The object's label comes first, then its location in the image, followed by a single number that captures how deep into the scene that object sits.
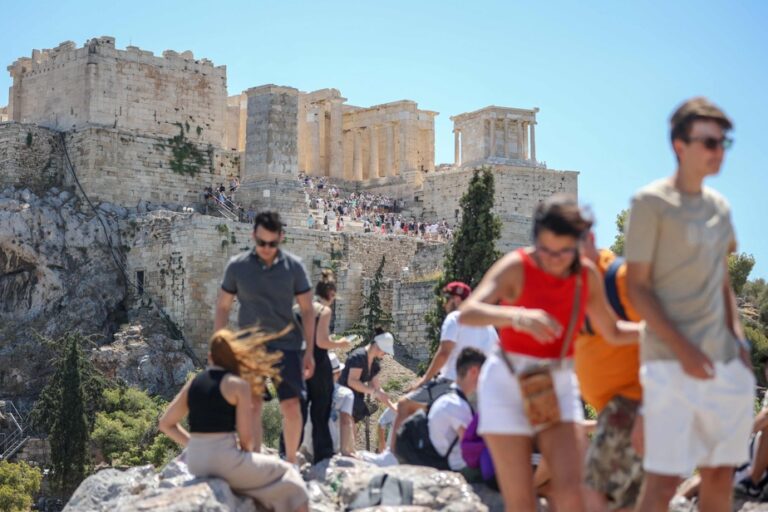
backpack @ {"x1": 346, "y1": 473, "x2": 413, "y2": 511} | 8.47
